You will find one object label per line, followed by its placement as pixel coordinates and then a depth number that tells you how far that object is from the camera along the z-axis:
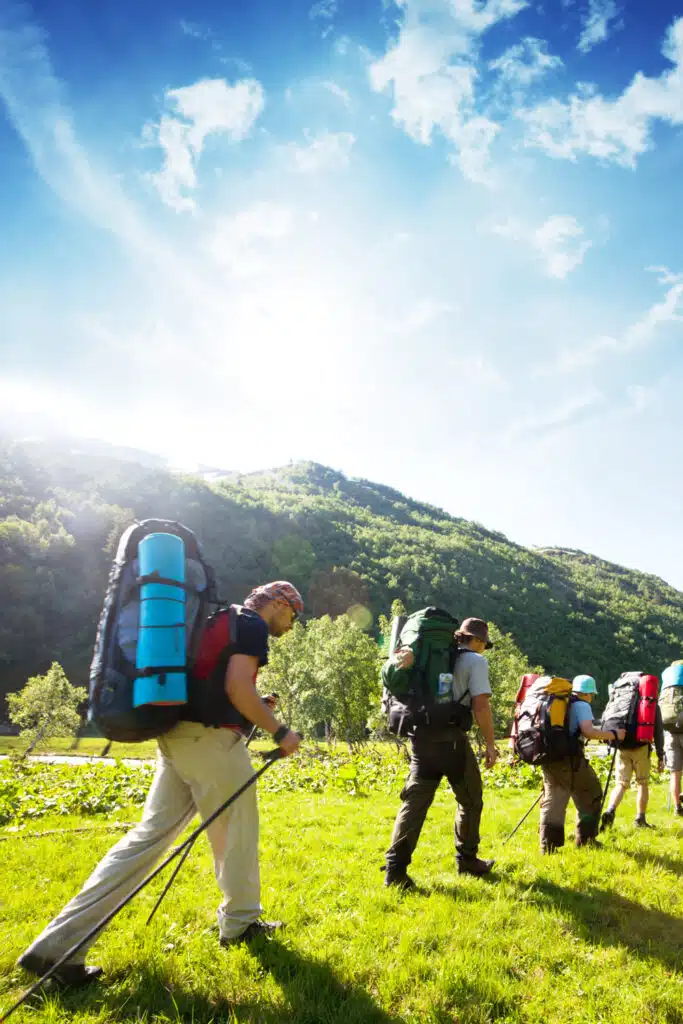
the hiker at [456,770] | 5.46
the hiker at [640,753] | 8.22
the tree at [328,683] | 53.81
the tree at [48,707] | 55.75
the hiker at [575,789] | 6.75
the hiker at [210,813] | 3.59
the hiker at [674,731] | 9.21
